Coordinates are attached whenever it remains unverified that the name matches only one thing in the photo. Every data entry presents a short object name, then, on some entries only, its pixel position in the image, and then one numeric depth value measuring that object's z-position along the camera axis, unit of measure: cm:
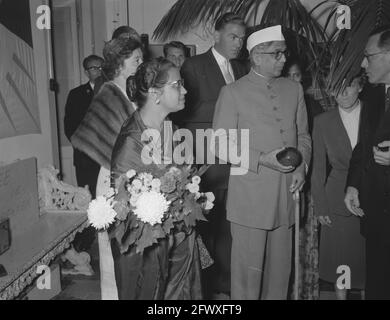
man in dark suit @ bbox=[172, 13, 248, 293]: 254
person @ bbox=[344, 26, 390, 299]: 218
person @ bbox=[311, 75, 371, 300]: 247
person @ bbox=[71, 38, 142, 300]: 223
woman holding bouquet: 170
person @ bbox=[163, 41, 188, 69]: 330
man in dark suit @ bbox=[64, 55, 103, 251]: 342
